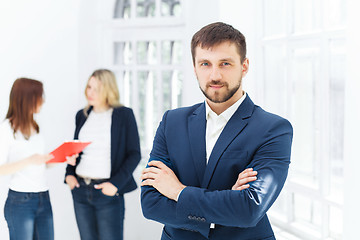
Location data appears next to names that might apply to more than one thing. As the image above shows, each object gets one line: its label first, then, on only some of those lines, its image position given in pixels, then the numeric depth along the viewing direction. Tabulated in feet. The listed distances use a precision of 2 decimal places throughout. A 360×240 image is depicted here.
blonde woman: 9.92
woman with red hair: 8.83
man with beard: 5.02
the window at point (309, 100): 7.68
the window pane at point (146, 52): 13.32
